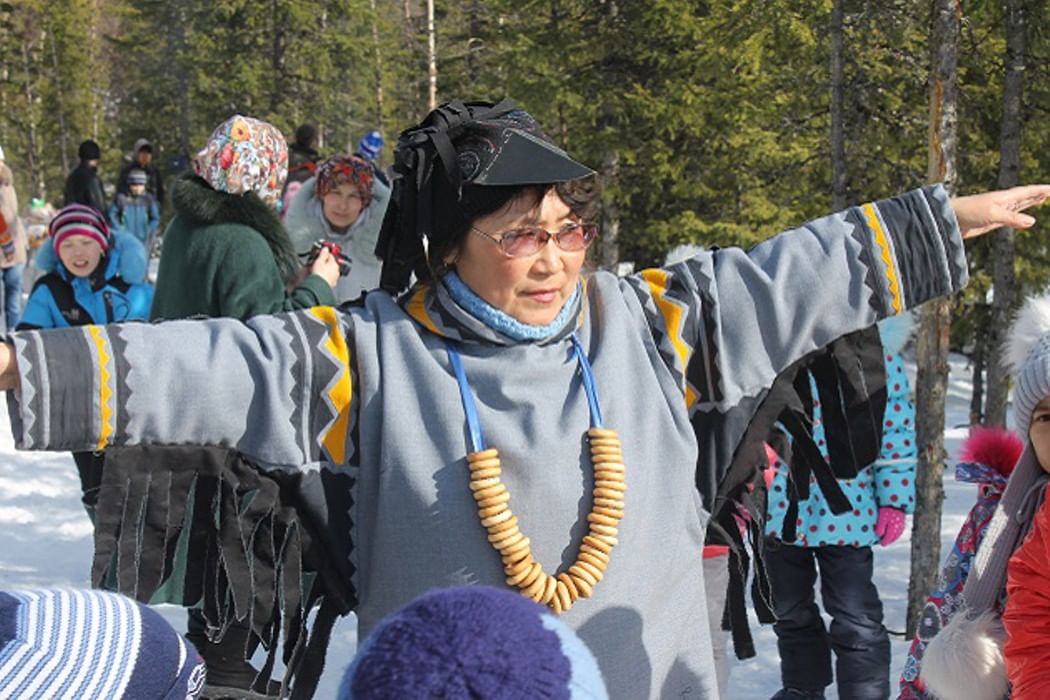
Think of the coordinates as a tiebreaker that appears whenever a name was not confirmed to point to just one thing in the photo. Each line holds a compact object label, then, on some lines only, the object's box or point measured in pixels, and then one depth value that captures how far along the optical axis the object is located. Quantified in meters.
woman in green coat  4.01
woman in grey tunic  2.01
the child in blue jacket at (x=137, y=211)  16.55
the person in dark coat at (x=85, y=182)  15.21
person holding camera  5.50
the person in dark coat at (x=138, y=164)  16.81
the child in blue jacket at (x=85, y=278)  5.41
